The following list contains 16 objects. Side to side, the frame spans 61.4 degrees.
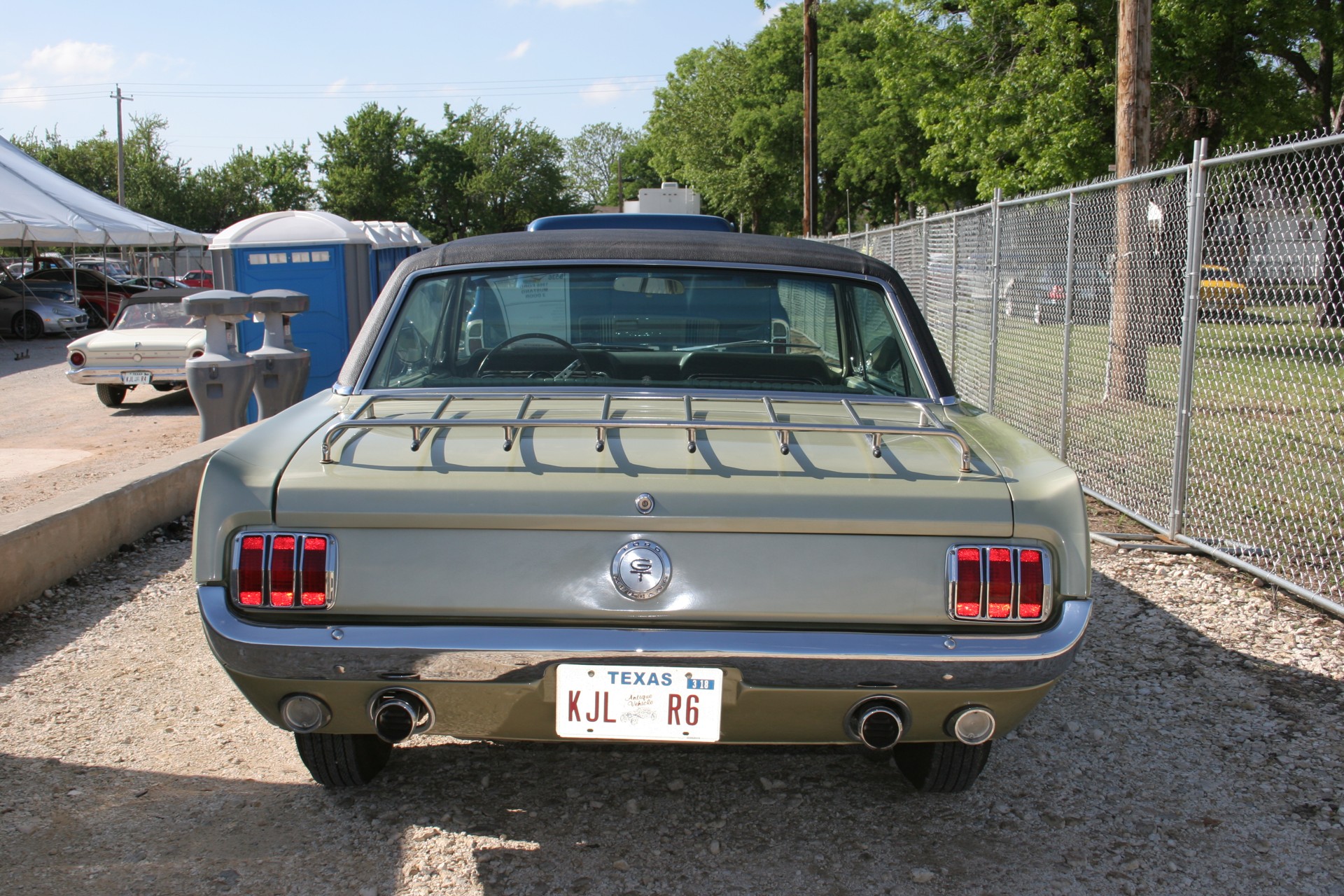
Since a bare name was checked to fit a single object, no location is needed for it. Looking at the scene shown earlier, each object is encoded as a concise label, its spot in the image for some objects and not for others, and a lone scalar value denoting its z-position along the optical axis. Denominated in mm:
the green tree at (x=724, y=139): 53562
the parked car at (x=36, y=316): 24297
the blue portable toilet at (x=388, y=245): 12955
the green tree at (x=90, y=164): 61844
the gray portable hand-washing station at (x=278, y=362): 9281
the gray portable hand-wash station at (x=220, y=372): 8680
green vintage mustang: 2551
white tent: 21469
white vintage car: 12984
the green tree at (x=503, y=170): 71125
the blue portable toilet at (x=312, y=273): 11953
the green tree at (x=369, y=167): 65188
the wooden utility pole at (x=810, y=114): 23750
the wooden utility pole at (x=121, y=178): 51531
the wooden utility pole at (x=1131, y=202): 8391
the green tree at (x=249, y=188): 62938
